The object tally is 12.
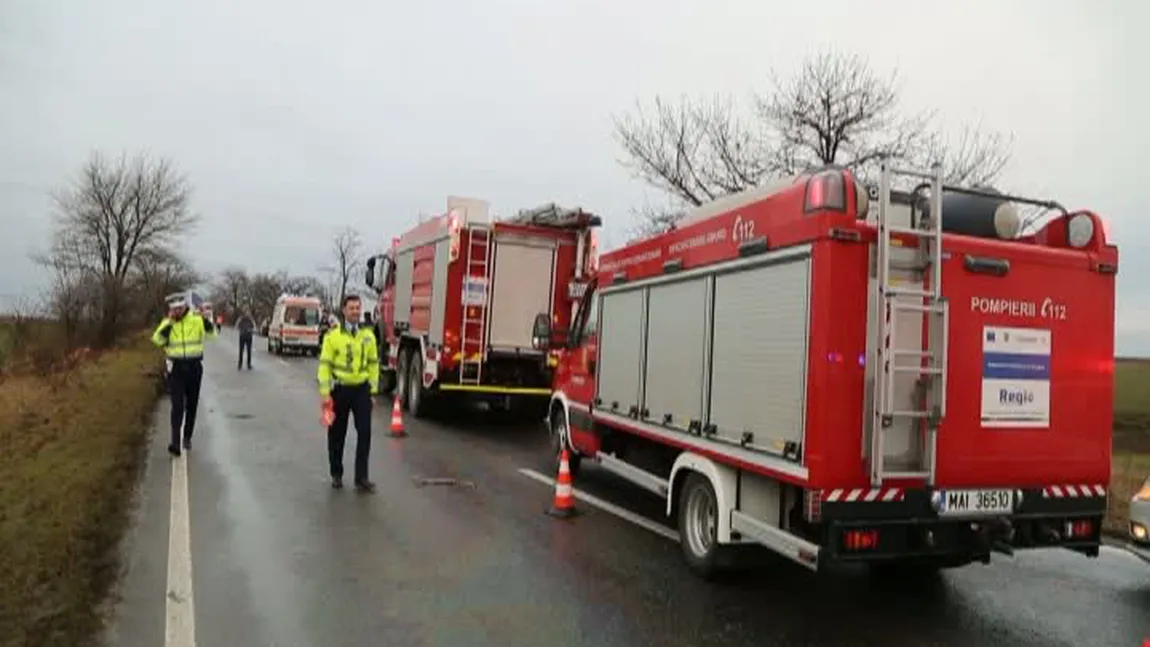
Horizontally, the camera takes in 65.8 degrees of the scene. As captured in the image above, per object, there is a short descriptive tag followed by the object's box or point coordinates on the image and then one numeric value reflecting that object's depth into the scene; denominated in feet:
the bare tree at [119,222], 195.93
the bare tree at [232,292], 368.48
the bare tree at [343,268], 294.66
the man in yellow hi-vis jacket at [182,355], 33.40
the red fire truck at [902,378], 16.47
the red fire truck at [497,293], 45.44
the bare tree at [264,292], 347.71
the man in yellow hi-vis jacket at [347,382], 28.68
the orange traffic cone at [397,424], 41.93
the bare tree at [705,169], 66.80
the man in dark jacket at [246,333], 88.48
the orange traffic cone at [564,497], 25.73
